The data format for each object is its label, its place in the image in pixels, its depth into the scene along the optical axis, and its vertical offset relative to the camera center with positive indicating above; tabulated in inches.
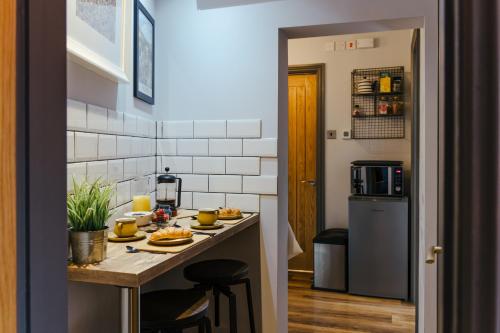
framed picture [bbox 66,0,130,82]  63.2 +22.5
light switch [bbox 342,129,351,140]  172.1 +13.5
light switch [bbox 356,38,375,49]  166.9 +51.0
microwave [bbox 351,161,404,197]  152.7 -4.7
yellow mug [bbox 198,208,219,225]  77.5 -10.0
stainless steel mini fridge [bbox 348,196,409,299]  150.3 -30.4
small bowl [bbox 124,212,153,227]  76.1 -9.9
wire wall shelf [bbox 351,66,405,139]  162.6 +25.8
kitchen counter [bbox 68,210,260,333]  49.2 -13.4
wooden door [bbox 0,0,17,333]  25.7 +0.0
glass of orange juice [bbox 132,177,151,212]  81.7 -6.5
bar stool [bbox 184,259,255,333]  82.3 -23.1
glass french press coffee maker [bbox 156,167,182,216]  92.4 -6.3
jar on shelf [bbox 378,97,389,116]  163.2 +24.2
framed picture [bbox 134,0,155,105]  87.7 +25.4
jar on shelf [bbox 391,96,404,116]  161.9 +23.6
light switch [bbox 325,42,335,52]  173.5 +51.3
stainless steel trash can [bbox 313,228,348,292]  157.6 -38.2
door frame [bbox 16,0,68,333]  27.1 -0.2
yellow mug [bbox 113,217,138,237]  65.6 -10.3
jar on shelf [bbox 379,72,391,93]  161.9 +32.9
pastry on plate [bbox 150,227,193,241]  63.1 -10.9
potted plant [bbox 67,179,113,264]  51.8 -8.1
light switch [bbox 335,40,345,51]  171.8 +51.5
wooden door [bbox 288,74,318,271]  179.3 +1.1
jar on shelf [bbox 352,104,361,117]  168.7 +22.9
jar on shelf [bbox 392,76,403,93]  161.6 +32.8
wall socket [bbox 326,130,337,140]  174.6 +13.7
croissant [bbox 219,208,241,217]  87.7 -10.2
